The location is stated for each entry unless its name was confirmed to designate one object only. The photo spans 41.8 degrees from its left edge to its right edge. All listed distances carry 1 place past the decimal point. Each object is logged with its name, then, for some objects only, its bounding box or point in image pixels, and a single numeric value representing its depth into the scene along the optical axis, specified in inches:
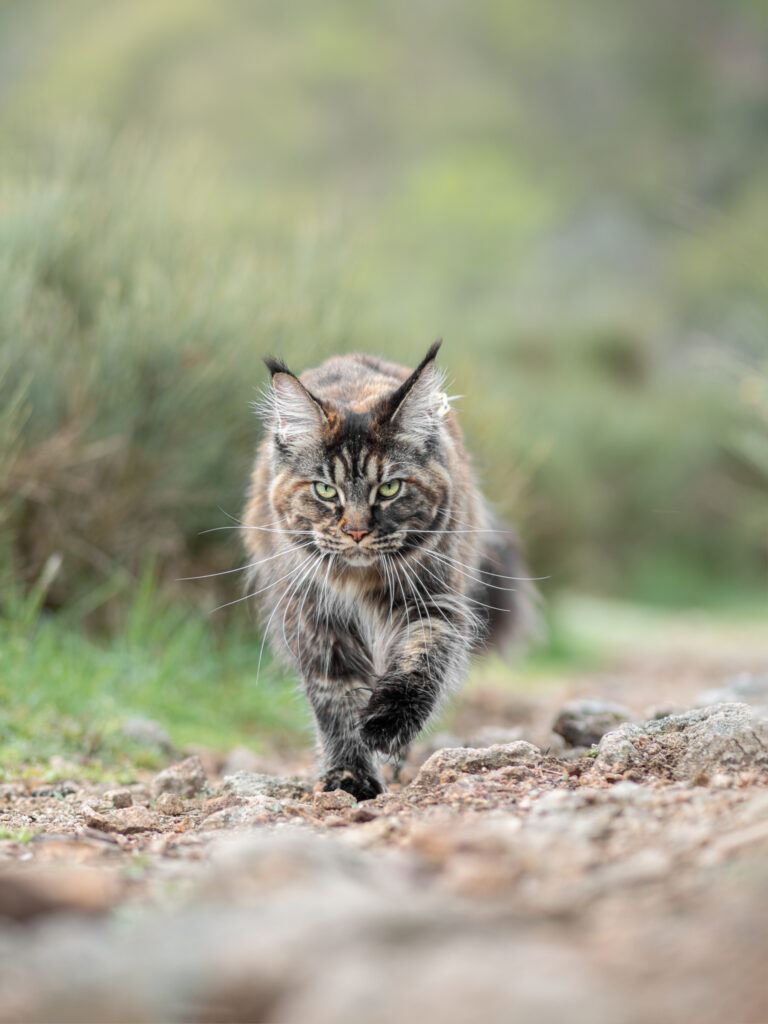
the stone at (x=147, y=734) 192.9
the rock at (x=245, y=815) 112.7
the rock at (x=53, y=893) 72.2
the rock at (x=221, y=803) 125.4
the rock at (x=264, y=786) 138.7
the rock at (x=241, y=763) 183.5
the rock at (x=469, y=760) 124.0
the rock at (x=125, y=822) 115.6
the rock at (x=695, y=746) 110.7
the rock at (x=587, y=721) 162.6
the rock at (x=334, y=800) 122.8
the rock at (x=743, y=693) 188.7
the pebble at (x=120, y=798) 138.8
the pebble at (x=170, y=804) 129.7
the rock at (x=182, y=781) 146.1
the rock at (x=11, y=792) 147.7
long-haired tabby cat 147.6
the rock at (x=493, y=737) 172.2
